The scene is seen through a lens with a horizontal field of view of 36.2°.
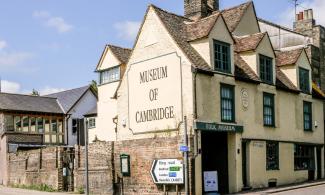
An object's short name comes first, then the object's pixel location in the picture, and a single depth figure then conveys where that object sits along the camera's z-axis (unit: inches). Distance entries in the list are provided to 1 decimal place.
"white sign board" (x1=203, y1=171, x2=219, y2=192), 871.1
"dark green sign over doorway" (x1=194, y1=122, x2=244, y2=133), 862.8
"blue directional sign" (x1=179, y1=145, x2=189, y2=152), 766.7
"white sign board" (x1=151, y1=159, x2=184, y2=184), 838.5
